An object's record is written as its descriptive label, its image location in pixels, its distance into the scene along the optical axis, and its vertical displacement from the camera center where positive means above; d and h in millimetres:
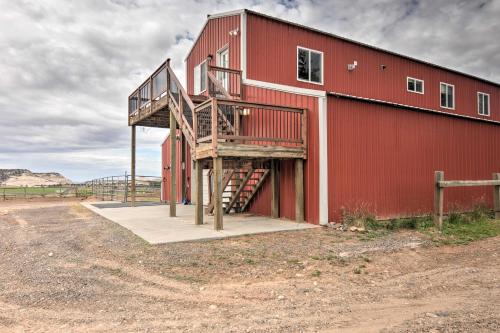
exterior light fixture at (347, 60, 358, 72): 14773 +4484
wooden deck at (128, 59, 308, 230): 8898 +1342
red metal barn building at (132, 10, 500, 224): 9914 +1657
